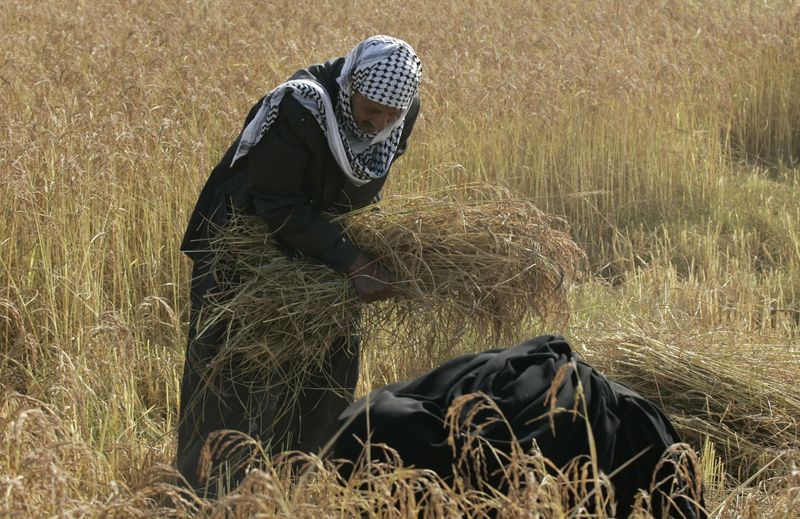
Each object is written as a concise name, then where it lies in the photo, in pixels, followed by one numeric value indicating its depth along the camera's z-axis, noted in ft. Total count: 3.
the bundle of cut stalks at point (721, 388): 20.62
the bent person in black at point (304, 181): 17.39
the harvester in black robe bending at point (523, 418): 13.94
